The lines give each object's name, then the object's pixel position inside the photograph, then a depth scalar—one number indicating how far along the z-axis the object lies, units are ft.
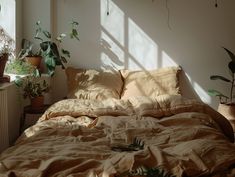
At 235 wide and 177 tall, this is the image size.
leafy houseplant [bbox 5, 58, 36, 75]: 9.68
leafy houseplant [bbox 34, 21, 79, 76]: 9.79
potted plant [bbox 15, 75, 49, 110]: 9.60
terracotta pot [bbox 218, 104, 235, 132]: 10.11
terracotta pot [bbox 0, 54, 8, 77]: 8.69
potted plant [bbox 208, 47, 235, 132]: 10.04
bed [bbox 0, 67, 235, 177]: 5.14
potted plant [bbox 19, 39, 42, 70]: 10.06
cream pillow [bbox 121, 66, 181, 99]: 10.11
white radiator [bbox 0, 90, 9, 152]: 8.25
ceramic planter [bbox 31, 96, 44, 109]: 9.64
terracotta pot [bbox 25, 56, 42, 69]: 10.06
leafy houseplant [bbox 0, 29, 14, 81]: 8.75
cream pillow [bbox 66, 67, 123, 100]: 9.79
